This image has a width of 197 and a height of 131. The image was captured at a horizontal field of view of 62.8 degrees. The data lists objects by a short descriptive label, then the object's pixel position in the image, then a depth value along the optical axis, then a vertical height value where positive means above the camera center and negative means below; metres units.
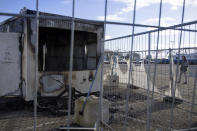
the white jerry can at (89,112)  4.21 -1.32
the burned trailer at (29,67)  5.74 -0.19
